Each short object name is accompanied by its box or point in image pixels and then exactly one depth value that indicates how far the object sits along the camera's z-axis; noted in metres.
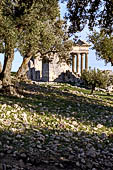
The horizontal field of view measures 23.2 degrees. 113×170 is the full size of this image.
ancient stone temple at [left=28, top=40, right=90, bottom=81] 53.94
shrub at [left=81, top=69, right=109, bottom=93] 35.28
